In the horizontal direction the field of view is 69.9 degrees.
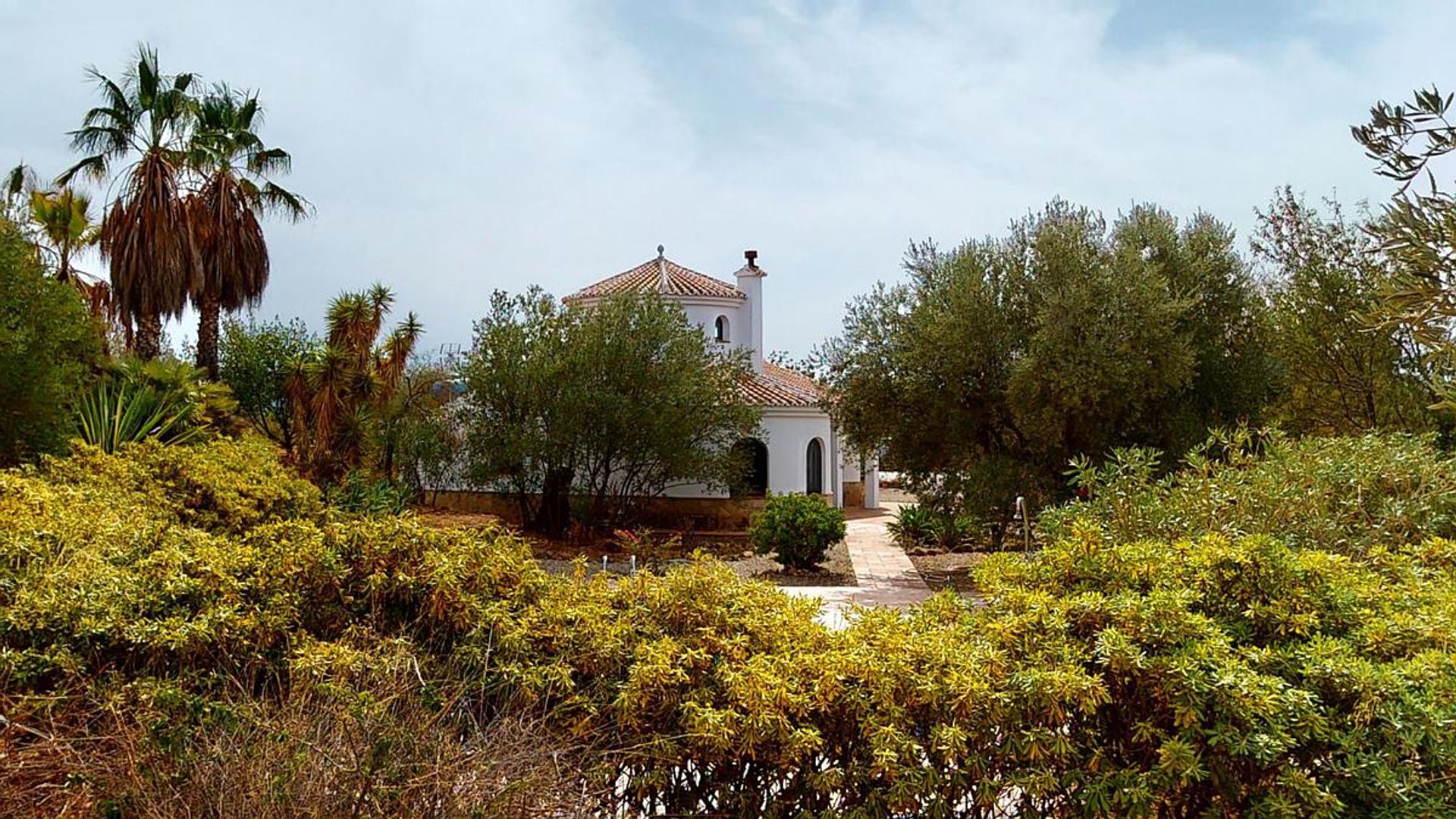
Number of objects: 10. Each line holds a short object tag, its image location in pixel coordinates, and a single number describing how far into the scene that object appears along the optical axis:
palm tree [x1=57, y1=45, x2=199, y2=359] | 21.23
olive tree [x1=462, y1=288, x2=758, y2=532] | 22.06
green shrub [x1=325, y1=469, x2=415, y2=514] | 15.74
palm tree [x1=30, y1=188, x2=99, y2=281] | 21.55
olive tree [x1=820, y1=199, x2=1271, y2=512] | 15.66
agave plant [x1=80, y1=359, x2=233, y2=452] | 13.45
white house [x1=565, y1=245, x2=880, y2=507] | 27.91
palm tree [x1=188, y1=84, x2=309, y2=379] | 22.34
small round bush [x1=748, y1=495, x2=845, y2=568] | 18.52
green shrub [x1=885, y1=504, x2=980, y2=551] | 22.09
